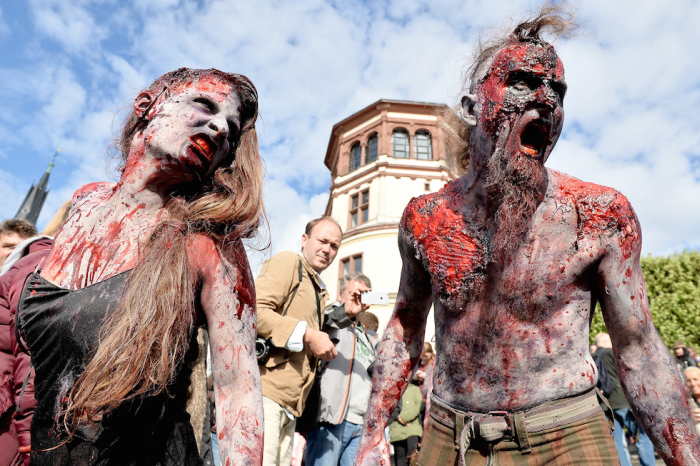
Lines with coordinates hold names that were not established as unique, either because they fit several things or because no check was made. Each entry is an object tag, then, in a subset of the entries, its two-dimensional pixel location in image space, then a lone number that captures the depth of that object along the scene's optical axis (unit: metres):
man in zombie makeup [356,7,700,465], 1.55
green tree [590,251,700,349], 13.24
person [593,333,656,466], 5.29
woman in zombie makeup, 1.23
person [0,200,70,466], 2.09
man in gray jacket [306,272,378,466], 3.62
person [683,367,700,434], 5.14
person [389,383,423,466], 5.45
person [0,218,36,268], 3.46
